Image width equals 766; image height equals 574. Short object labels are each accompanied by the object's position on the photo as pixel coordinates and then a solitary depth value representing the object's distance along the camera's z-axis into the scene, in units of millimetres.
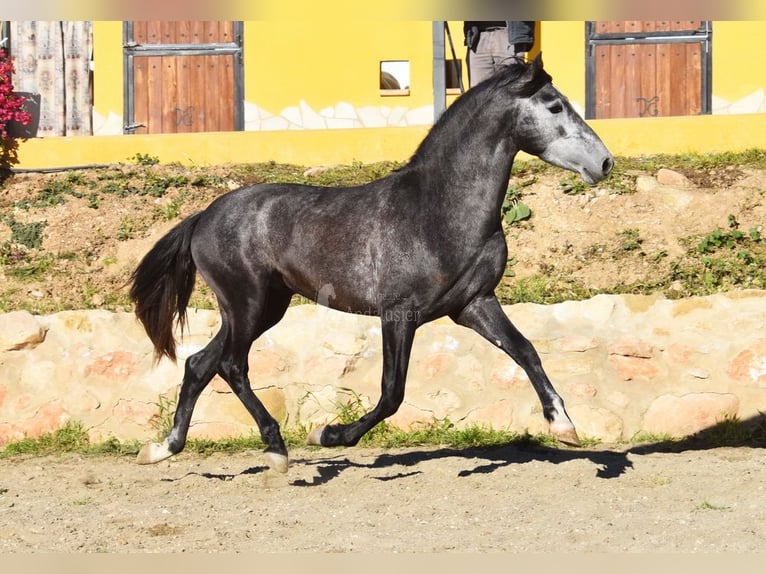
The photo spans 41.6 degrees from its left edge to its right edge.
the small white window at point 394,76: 13802
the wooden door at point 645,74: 12680
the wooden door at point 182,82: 13250
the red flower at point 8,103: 11477
